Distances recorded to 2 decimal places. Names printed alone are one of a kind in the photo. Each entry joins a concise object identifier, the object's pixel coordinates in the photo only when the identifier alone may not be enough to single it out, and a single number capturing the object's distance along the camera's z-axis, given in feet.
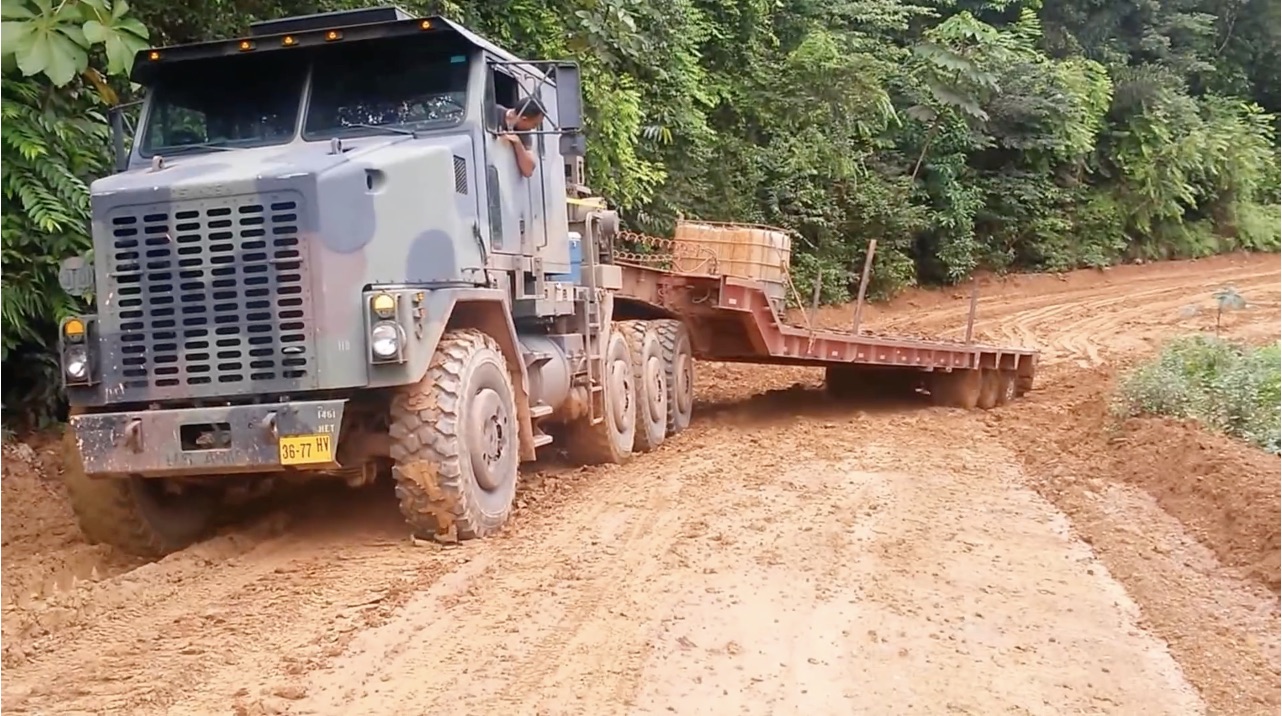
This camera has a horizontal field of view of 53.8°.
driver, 25.26
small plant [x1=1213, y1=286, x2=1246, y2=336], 40.81
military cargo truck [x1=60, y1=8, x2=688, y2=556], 20.15
